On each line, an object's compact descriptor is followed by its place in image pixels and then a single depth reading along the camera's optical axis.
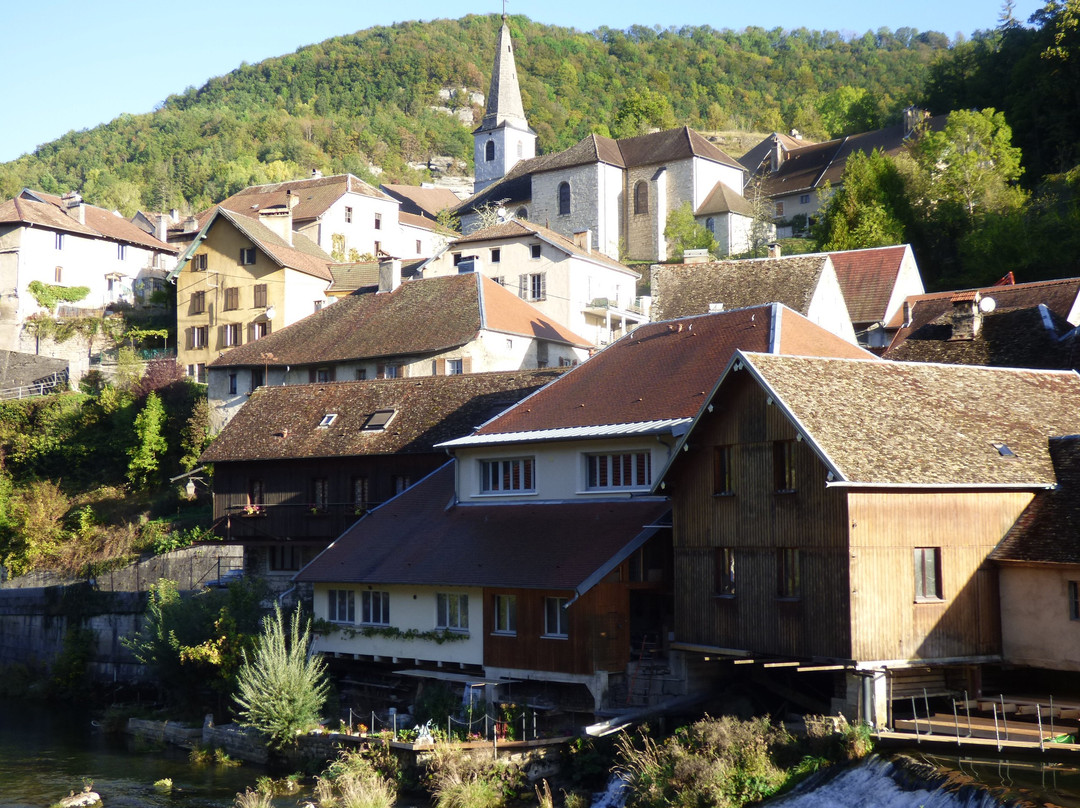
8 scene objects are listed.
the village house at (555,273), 59.25
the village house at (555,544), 26.19
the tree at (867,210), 56.72
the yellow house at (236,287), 58.38
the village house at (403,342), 47.62
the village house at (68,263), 68.12
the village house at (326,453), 37.56
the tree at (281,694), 28.41
